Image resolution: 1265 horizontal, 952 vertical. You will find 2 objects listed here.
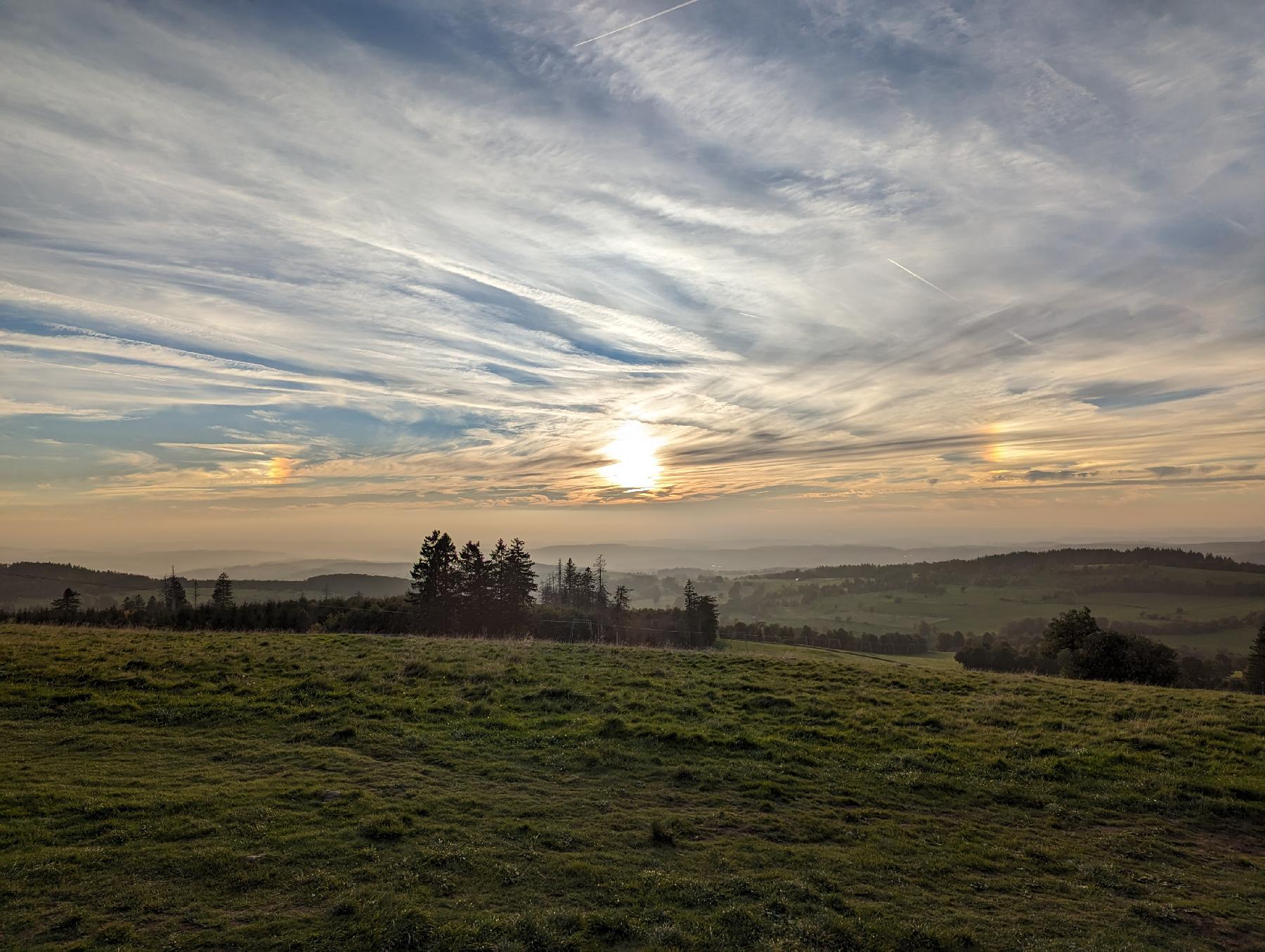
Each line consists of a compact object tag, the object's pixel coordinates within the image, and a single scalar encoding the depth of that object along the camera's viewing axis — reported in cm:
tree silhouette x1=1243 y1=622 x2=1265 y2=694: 4550
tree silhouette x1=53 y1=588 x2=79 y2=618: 4944
